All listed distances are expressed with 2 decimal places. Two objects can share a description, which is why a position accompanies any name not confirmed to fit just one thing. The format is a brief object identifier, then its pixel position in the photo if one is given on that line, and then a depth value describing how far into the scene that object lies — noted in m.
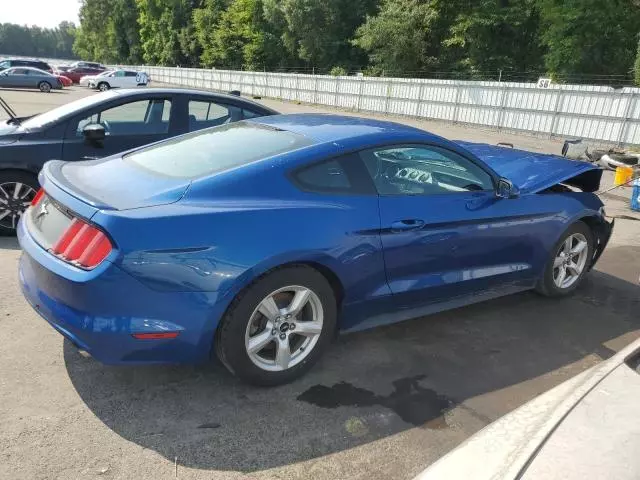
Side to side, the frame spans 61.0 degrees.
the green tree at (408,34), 35.69
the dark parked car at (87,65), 44.17
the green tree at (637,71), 21.80
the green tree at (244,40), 51.62
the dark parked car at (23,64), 33.31
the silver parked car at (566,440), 1.53
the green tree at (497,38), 32.25
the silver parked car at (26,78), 30.69
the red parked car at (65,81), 35.78
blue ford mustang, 2.62
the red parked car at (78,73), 41.88
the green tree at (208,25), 59.97
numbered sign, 18.86
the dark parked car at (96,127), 5.40
